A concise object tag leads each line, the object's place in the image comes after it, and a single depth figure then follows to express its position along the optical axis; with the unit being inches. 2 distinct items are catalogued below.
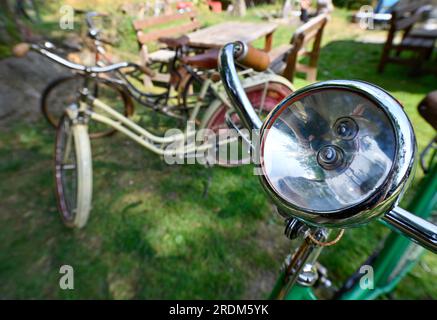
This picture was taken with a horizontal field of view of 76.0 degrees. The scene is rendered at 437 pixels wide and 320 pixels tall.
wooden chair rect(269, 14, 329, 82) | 141.7
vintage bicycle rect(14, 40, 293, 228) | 86.9
